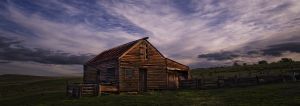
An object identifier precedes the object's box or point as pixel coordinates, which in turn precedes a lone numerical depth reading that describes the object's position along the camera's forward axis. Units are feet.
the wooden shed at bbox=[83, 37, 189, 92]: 58.71
